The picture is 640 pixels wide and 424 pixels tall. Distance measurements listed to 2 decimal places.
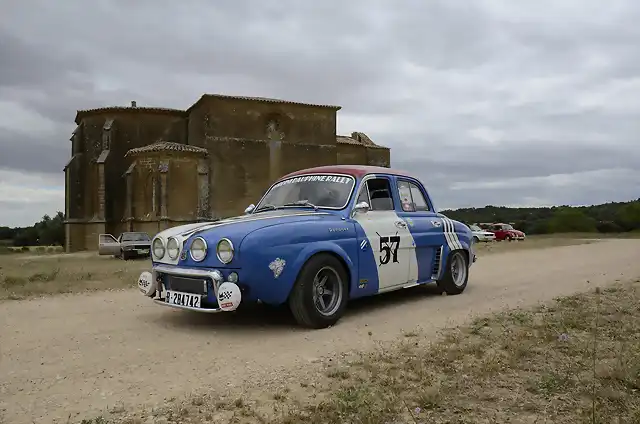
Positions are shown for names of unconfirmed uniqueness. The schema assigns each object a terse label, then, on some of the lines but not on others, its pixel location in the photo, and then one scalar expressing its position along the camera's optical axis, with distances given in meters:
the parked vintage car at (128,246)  21.45
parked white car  34.42
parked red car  35.62
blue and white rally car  5.16
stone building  31.08
